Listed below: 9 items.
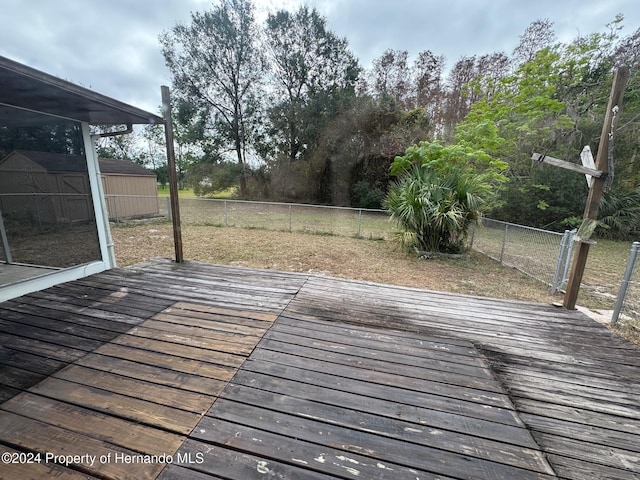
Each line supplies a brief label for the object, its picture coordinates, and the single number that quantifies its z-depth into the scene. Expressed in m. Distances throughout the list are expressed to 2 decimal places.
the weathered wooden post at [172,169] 3.32
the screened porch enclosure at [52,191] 2.80
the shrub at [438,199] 5.27
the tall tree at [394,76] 15.84
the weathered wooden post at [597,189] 2.37
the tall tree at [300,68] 15.80
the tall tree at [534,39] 10.81
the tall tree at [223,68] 15.79
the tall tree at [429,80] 15.50
